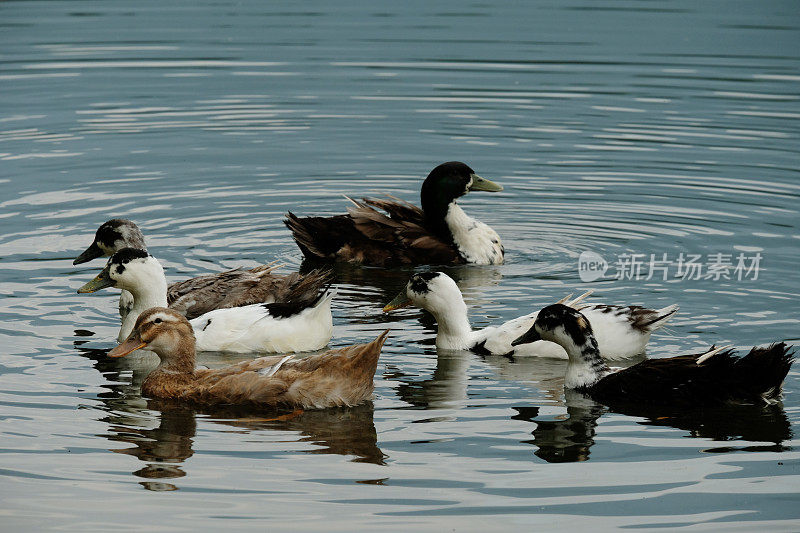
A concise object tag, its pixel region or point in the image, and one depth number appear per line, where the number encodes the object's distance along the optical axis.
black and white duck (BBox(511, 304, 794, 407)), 19.25
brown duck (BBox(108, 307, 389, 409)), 19.66
